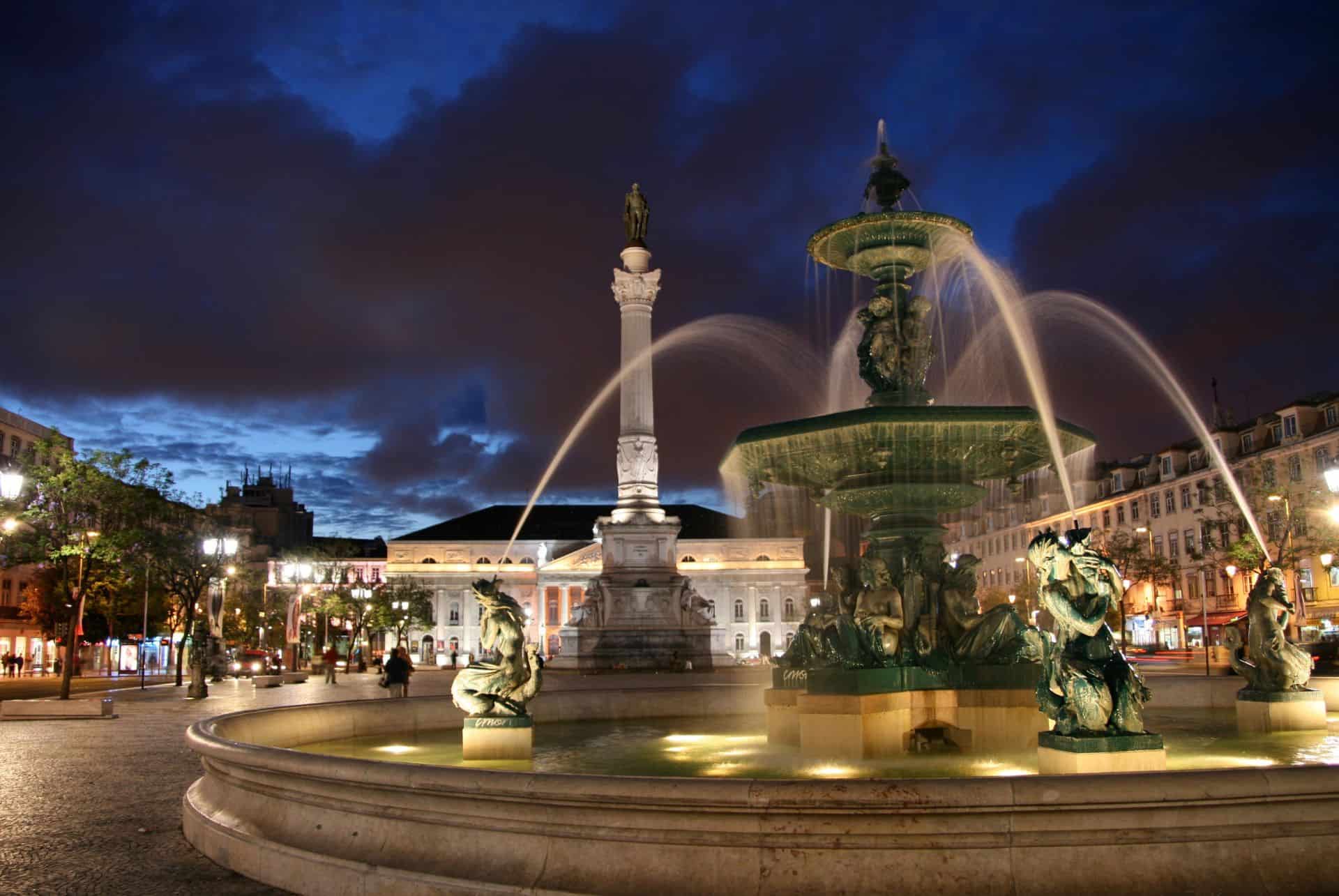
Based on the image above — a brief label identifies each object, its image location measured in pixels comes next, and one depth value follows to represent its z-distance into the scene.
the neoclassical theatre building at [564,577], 116.88
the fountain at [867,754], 6.06
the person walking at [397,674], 25.50
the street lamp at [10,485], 22.17
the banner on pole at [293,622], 53.22
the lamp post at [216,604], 43.53
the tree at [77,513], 33.44
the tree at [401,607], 79.06
